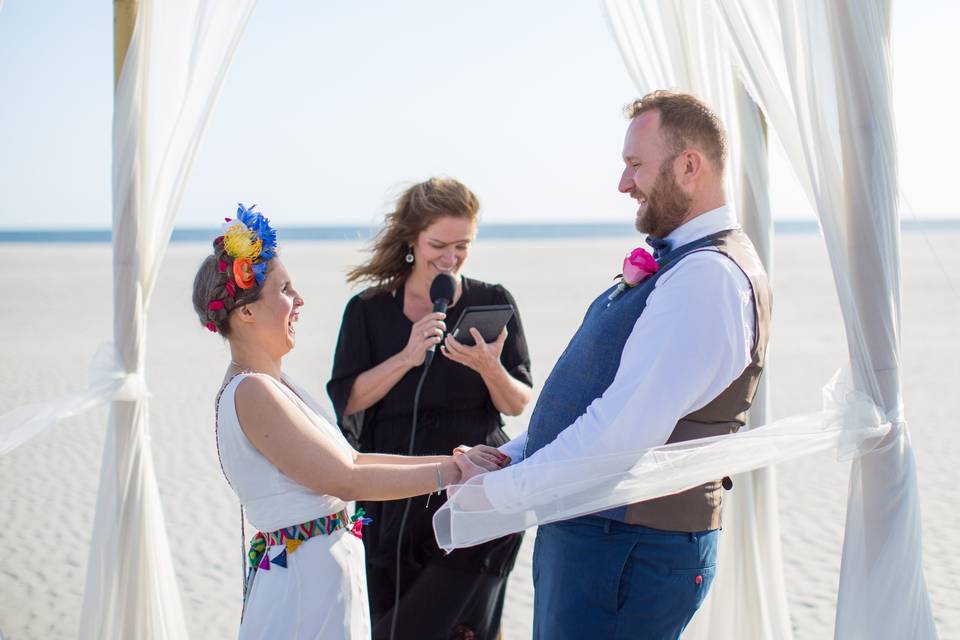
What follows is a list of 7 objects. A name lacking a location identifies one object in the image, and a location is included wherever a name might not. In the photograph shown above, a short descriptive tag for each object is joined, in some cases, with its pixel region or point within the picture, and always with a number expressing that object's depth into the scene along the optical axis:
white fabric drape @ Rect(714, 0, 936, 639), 2.61
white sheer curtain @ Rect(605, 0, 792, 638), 3.59
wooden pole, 3.76
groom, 2.36
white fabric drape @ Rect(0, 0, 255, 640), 3.77
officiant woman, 3.62
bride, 2.49
